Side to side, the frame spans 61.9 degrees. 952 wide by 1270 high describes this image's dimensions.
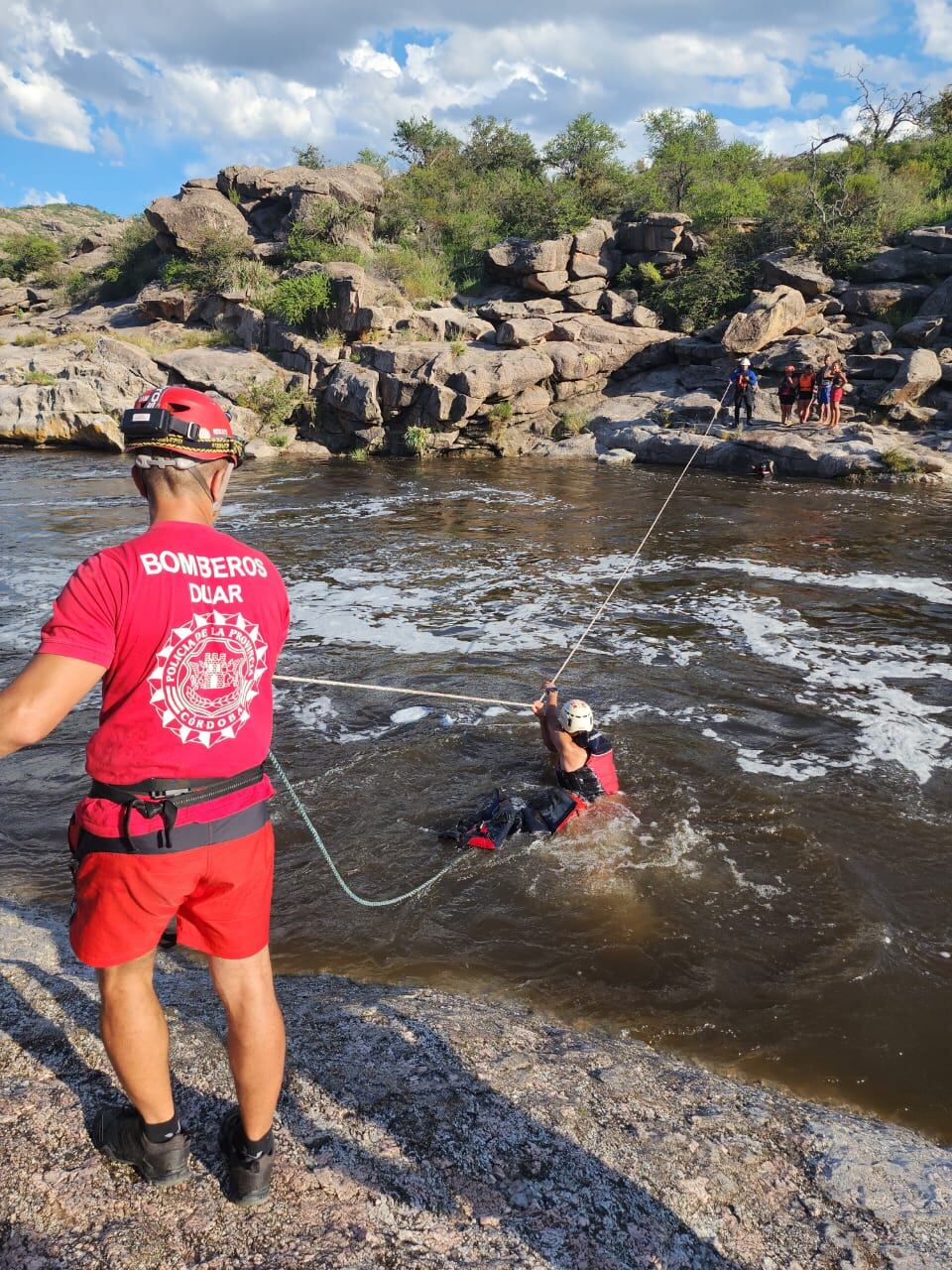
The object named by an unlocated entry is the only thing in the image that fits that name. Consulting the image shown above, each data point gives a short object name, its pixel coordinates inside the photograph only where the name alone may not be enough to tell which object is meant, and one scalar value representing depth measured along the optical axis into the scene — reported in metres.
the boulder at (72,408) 22.02
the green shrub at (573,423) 24.58
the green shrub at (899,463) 18.20
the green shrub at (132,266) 32.50
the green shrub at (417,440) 23.09
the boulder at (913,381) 21.22
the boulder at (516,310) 27.47
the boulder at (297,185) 31.45
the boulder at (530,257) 28.83
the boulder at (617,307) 28.38
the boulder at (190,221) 29.91
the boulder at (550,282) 28.89
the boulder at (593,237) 29.81
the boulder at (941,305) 23.57
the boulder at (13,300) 34.06
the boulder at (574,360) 25.31
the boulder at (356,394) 23.50
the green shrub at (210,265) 28.47
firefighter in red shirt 1.73
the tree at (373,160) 37.69
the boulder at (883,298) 24.94
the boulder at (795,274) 25.84
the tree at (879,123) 34.81
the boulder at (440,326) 26.28
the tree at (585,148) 34.34
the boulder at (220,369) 24.00
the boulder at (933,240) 25.67
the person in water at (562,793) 4.62
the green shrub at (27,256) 36.56
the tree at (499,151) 38.97
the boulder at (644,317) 28.05
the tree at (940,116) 35.75
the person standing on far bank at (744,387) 21.06
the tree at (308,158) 36.25
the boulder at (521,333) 25.52
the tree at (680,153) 33.97
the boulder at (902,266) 25.52
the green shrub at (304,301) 26.53
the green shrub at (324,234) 29.58
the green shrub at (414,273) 30.42
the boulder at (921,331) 23.03
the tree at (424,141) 40.16
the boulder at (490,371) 23.05
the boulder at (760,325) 24.36
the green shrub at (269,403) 24.00
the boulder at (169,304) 28.73
